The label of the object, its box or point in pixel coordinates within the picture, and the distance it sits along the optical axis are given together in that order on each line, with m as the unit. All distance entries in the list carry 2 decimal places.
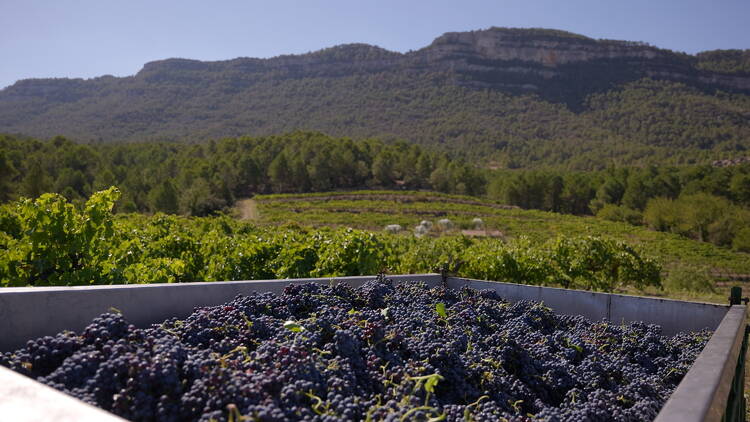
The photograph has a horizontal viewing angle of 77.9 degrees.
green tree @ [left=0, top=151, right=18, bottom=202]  35.88
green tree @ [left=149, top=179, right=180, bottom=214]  51.25
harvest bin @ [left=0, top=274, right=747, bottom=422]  0.97
